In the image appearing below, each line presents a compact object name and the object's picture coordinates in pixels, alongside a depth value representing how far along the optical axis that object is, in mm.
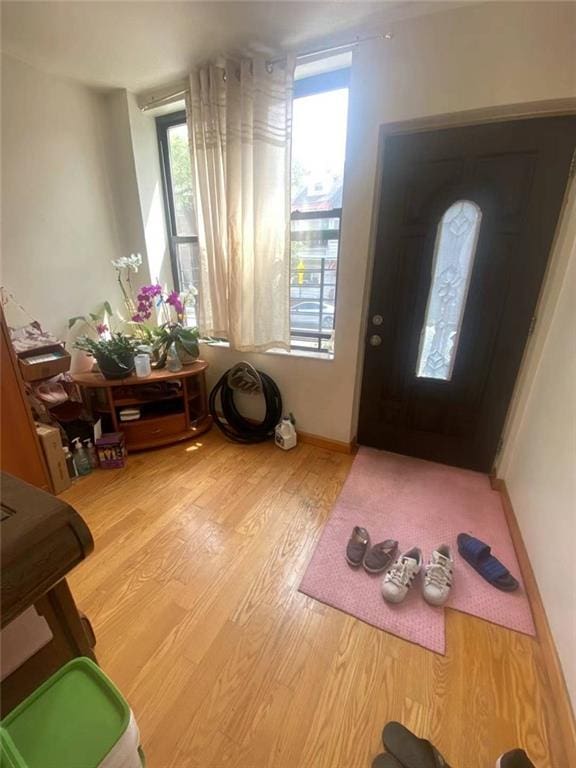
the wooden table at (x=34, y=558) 392
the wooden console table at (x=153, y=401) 2215
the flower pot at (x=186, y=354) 2391
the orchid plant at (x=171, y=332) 2273
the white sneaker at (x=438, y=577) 1298
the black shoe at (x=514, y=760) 848
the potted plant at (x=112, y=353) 2090
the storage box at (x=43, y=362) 1864
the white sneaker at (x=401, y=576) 1305
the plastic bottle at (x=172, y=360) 2354
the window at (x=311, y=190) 1938
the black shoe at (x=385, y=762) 865
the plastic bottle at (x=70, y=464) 2006
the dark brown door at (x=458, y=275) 1584
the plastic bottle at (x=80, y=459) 2055
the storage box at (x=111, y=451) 2119
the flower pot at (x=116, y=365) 2094
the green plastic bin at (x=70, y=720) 521
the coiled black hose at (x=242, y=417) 2389
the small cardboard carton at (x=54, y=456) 1844
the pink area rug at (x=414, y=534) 1267
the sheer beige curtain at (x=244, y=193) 1860
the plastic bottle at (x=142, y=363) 2180
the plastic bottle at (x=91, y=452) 2115
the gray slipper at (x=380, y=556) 1438
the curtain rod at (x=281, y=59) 1616
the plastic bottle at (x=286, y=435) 2363
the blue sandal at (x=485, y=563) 1377
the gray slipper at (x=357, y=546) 1480
